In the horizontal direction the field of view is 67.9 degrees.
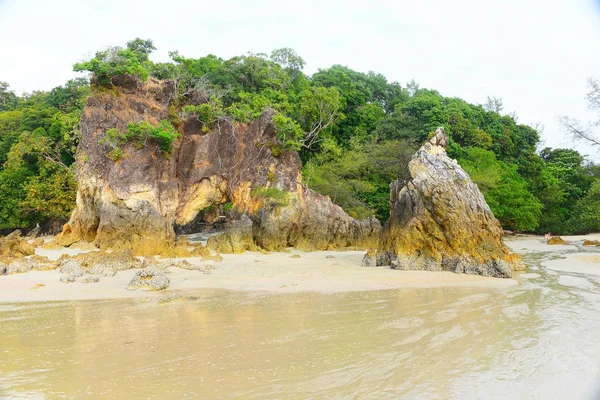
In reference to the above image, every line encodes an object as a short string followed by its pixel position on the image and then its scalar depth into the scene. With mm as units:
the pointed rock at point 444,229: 11953
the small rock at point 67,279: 10148
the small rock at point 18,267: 11281
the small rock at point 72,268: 10805
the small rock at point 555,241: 22806
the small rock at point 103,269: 11148
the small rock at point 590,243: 21434
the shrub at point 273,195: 19625
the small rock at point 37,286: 9566
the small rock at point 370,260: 13633
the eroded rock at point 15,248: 13773
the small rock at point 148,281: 9672
